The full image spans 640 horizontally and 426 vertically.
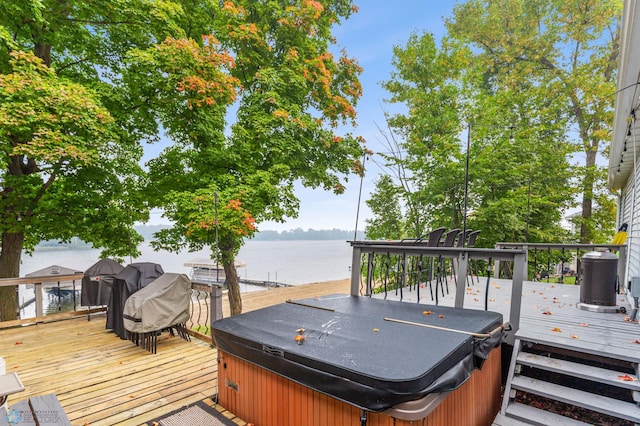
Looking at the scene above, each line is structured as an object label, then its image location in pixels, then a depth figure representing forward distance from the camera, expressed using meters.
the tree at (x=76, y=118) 4.57
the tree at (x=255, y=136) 6.30
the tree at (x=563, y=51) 10.15
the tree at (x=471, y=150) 8.24
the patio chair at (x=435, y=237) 4.51
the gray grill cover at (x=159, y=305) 3.66
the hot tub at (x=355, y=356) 1.57
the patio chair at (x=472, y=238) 5.66
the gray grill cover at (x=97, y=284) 5.04
